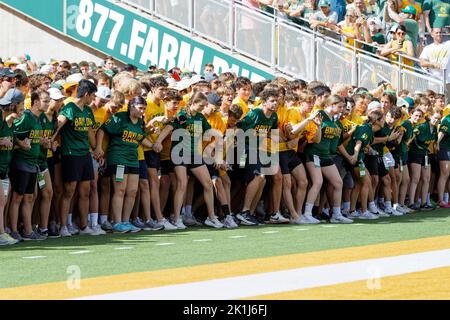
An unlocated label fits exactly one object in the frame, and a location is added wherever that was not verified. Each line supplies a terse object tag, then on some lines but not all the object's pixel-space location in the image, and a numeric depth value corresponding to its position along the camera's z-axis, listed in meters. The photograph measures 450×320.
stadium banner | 24.38
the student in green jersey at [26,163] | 14.35
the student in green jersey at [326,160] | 17.62
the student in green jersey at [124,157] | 15.68
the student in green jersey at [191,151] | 16.34
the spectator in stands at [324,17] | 23.66
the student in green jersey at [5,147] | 13.86
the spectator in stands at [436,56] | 24.22
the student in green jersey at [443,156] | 20.94
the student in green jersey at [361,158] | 18.47
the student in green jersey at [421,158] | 20.38
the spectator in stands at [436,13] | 27.25
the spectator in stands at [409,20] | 25.22
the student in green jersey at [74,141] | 15.12
